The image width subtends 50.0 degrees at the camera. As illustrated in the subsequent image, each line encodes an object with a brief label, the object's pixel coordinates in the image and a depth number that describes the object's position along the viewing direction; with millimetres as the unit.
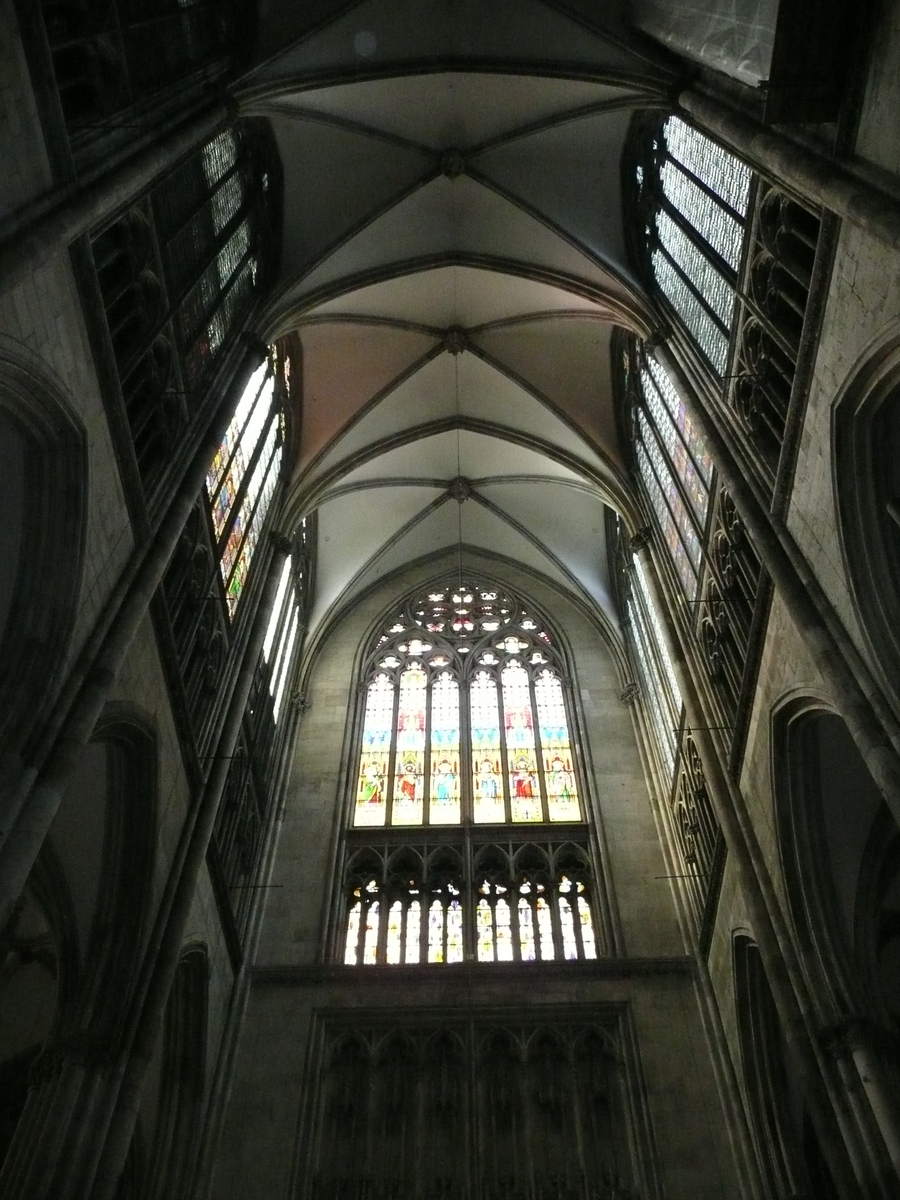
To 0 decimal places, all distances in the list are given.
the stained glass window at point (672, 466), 12664
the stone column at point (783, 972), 7625
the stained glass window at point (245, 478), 12914
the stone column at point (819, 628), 6820
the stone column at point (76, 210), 6574
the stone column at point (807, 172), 6805
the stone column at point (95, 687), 6230
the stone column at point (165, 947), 8156
